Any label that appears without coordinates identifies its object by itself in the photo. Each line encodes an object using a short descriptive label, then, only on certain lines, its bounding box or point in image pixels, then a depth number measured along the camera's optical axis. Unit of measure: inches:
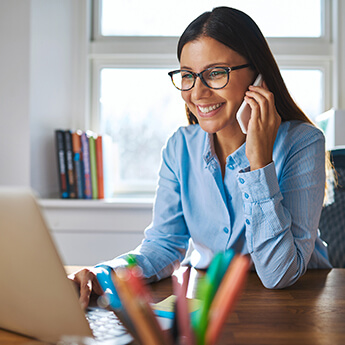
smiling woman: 42.8
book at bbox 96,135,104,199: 90.5
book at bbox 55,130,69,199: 90.0
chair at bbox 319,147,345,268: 57.6
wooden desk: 26.7
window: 99.2
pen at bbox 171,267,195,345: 16.3
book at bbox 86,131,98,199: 90.1
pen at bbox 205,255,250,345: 15.5
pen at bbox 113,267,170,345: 15.8
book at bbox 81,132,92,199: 89.6
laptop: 20.3
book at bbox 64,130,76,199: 89.7
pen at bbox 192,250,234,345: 15.9
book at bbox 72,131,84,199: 89.6
